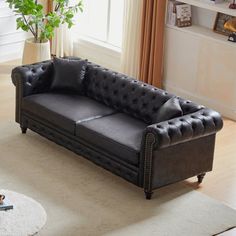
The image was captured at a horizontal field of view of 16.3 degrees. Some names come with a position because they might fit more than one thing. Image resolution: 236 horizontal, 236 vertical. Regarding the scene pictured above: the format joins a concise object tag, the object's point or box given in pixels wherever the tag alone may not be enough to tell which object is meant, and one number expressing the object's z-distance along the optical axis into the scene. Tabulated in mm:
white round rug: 6183
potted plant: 9657
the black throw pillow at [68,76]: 8175
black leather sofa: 6777
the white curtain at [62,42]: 10653
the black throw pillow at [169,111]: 7074
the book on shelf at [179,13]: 9214
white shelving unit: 8804
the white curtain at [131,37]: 9486
